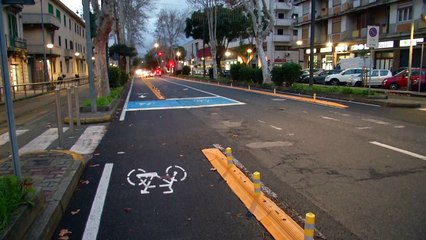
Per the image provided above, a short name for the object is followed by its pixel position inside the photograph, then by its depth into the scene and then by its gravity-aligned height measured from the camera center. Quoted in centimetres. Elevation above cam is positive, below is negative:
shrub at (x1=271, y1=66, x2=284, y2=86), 2597 -59
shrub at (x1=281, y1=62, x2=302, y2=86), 2521 -38
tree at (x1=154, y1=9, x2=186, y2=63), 7244 +767
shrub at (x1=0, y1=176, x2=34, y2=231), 346 -127
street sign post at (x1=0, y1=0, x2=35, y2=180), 433 -41
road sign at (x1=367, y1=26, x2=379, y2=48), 1642 +124
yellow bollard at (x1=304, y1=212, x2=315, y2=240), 349 -146
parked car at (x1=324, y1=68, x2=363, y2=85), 3181 -87
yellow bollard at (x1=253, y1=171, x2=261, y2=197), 492 -151
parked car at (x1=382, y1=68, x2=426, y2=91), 2475 -103
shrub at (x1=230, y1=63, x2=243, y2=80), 3574 -39
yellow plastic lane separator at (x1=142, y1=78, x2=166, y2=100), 2169 -166
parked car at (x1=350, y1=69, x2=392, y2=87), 2910 -80
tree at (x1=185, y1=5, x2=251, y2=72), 5388 +600
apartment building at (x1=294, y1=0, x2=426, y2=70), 3516 +395
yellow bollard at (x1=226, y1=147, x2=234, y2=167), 635 -152
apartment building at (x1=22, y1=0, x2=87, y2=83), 4331 +378
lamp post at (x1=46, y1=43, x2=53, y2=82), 4686 +6
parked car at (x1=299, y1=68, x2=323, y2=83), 3881 -111
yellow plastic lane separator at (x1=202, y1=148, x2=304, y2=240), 402 -170
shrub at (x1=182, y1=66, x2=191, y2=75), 6812 -49
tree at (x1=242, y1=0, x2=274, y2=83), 2809 +236
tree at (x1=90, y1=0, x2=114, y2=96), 1652 +136
